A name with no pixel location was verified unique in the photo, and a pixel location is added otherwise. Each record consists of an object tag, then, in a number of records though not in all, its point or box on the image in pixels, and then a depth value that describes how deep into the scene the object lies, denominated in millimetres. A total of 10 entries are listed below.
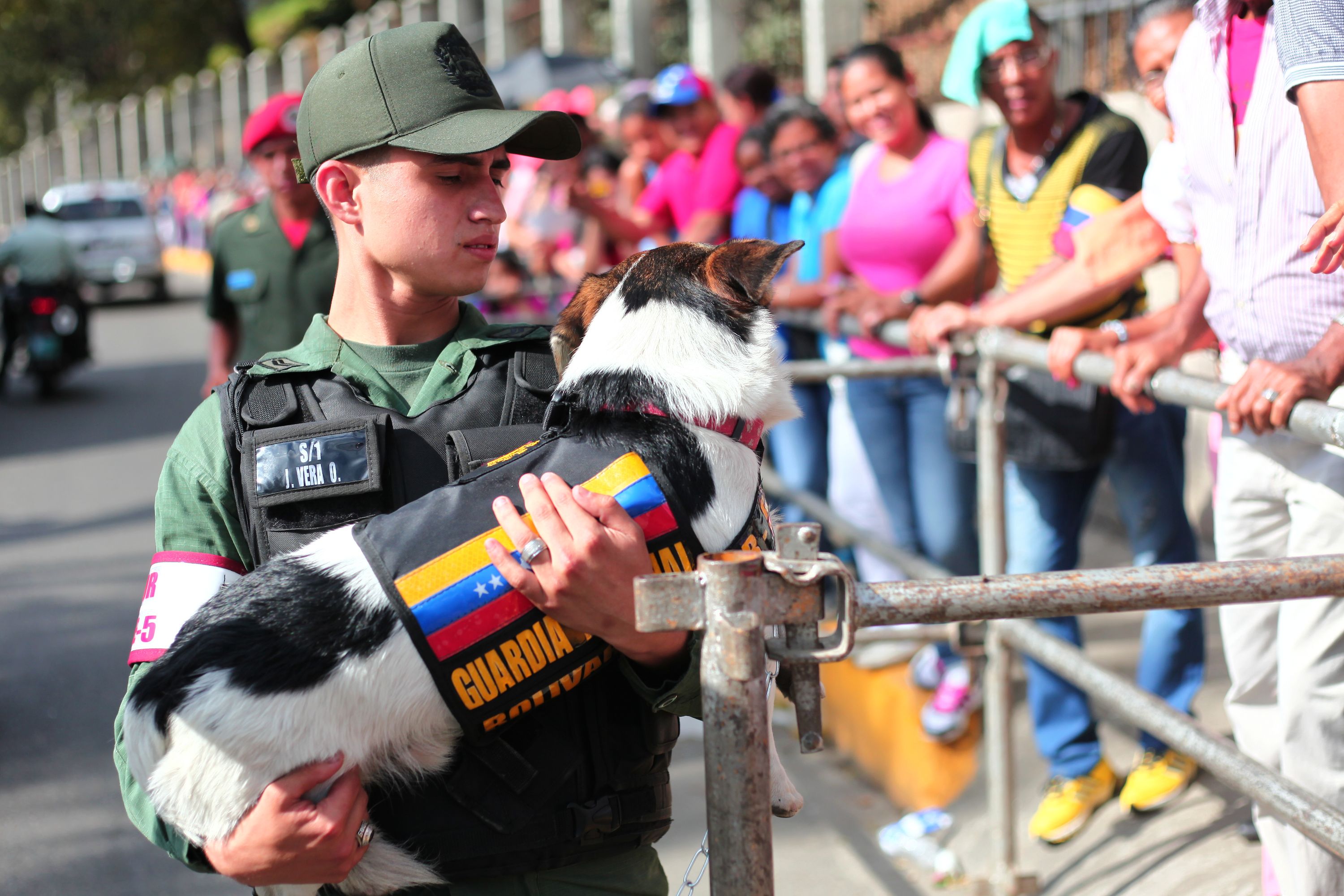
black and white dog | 1396
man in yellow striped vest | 3309
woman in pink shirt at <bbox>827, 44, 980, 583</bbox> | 4113
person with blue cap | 6105
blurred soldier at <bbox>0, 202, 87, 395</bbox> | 12703
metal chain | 1509
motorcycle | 12398
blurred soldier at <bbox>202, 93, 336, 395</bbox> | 4785
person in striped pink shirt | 2170
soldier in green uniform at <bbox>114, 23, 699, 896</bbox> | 1410
